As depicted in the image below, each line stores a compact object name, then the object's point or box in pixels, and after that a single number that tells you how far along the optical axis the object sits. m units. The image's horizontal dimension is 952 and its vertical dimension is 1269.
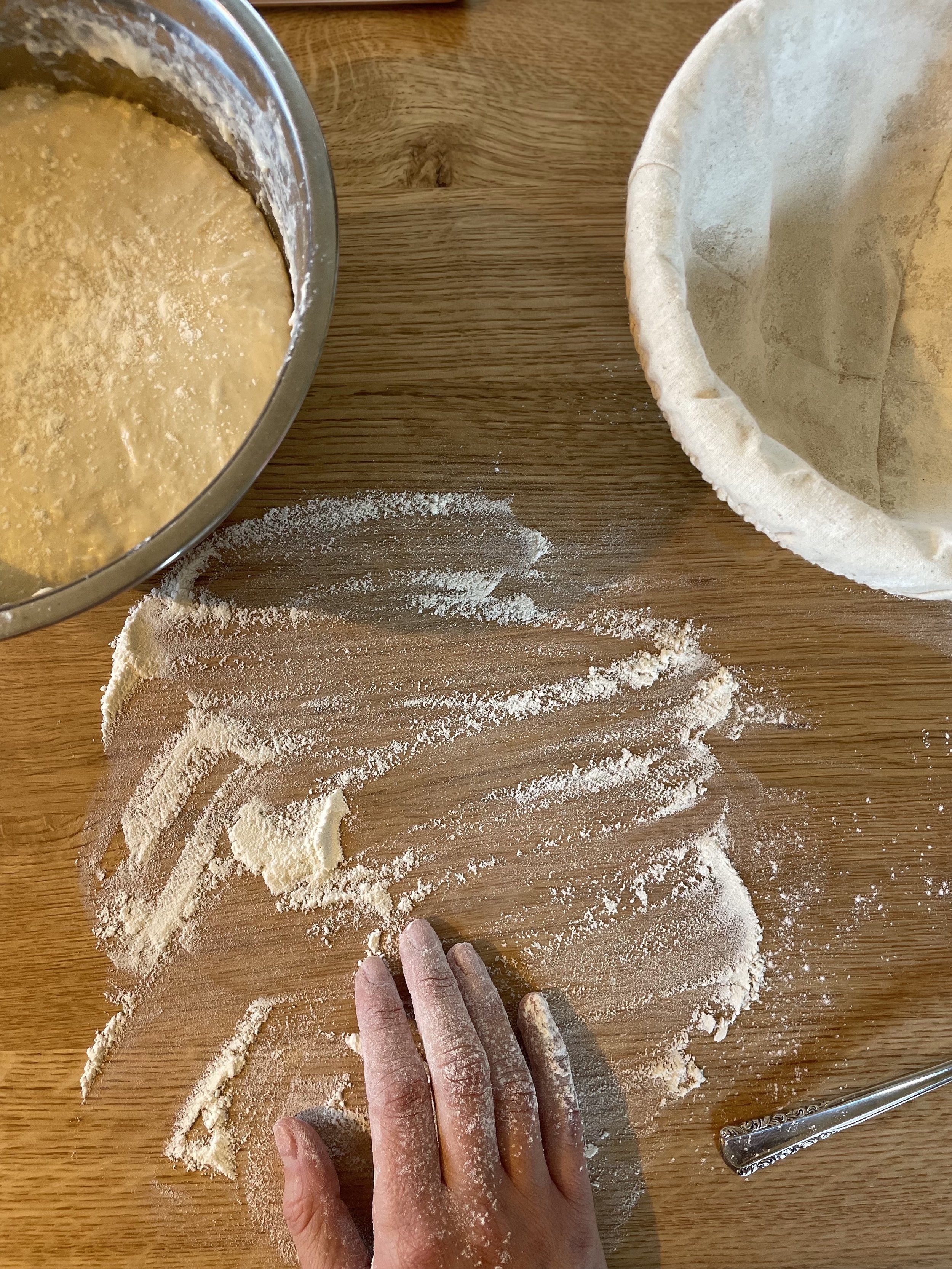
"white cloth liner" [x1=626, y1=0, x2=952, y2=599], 0.48
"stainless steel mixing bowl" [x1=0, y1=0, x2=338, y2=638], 0.45
